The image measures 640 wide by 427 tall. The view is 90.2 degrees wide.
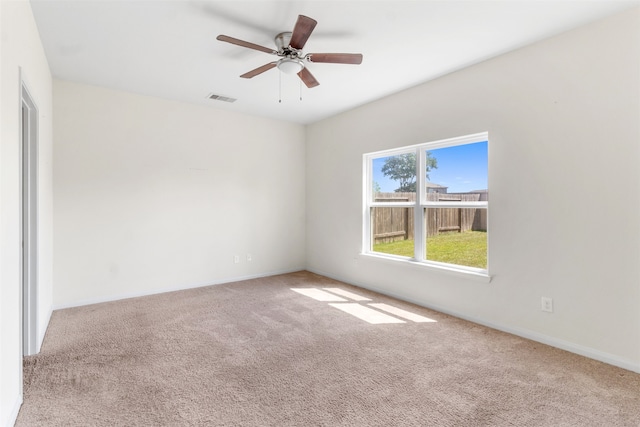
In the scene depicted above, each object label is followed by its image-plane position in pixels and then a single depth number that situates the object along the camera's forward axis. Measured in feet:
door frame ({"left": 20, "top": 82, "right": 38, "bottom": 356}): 8.63
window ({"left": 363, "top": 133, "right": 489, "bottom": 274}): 11.34
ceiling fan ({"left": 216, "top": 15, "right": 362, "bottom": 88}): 7.64
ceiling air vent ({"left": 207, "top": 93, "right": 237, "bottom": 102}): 14.15
